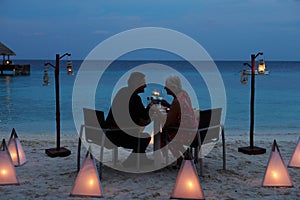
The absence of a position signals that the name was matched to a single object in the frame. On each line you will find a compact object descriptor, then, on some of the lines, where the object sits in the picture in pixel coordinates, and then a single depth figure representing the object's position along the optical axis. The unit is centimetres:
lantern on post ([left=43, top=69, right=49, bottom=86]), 600
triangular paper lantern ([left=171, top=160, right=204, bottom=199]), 408
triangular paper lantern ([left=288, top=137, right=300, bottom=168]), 545
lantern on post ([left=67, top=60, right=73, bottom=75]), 645
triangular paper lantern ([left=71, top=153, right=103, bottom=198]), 422
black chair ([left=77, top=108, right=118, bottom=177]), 478
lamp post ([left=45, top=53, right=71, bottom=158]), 604
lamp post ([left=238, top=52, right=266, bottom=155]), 628
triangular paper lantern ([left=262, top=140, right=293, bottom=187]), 455
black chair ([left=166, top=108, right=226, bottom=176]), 480
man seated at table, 493
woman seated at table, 486
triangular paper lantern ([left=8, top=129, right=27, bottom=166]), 550
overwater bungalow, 3712
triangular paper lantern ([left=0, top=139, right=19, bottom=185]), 460
